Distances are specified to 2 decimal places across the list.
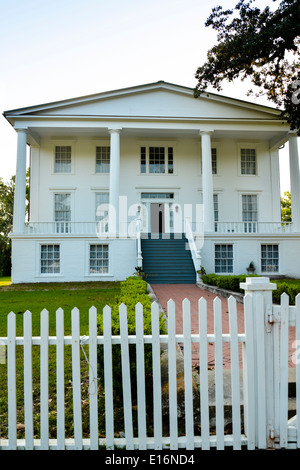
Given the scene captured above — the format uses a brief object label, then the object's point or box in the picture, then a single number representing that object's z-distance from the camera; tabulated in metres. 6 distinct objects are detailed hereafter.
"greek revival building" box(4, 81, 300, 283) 18.75
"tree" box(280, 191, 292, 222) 52.03
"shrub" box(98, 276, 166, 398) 3.30
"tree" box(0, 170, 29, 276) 41.44
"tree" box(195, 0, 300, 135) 15.24
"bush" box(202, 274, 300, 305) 9.23
